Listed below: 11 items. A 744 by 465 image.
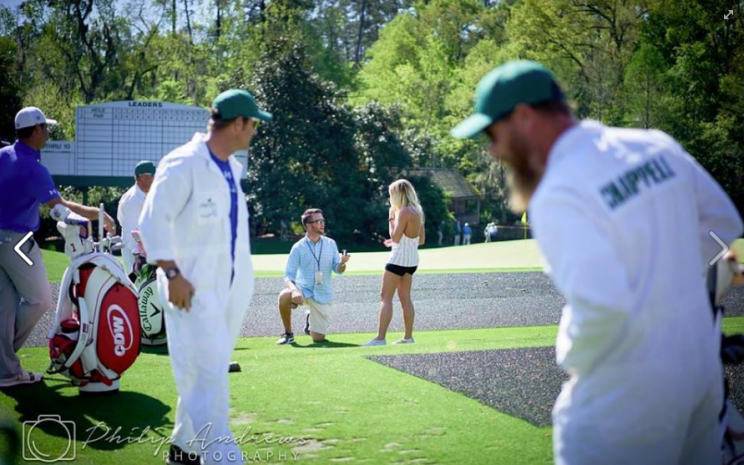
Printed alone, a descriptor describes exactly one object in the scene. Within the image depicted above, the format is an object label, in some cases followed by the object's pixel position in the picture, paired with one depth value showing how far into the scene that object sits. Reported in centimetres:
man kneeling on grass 1341
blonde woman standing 1247
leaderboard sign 4166
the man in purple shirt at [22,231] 830
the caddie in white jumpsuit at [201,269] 576
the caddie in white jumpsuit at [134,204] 1180
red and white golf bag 800
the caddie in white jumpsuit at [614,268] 316
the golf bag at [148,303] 1159
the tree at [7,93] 4906
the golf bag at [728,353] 421
